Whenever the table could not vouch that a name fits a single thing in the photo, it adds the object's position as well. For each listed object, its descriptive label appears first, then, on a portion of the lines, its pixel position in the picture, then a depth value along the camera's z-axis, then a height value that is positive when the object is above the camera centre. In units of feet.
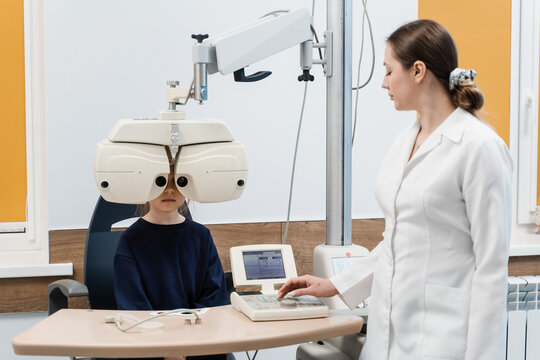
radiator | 9.18 -2.27
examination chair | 6.82 -0.95
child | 5.81 -0.94
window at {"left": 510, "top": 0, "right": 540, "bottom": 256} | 9.64 +0.59
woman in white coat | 4.58 -0.44
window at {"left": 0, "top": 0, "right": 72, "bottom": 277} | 7.80 +0.14
